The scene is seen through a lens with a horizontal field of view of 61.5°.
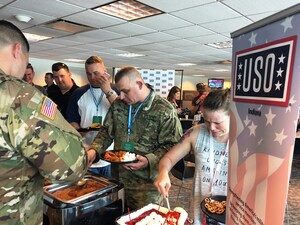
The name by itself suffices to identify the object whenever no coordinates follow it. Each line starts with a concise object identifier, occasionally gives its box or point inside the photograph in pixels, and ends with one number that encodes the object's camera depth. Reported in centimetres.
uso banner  49
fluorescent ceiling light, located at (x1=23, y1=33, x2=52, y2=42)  441
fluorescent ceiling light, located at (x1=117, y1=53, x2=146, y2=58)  625
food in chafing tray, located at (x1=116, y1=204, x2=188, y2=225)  97
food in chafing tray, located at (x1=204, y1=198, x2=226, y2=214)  100
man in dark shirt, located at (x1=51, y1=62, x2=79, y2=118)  250
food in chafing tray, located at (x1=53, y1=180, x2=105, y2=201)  110
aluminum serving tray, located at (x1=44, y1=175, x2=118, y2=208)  98
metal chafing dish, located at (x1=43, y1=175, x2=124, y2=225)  97
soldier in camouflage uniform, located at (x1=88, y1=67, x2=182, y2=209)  139
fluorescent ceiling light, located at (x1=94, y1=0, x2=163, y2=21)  266
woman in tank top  117
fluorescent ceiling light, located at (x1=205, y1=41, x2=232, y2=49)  448
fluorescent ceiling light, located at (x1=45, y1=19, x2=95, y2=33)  344
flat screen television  1305
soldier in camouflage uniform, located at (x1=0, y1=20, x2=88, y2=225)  71
